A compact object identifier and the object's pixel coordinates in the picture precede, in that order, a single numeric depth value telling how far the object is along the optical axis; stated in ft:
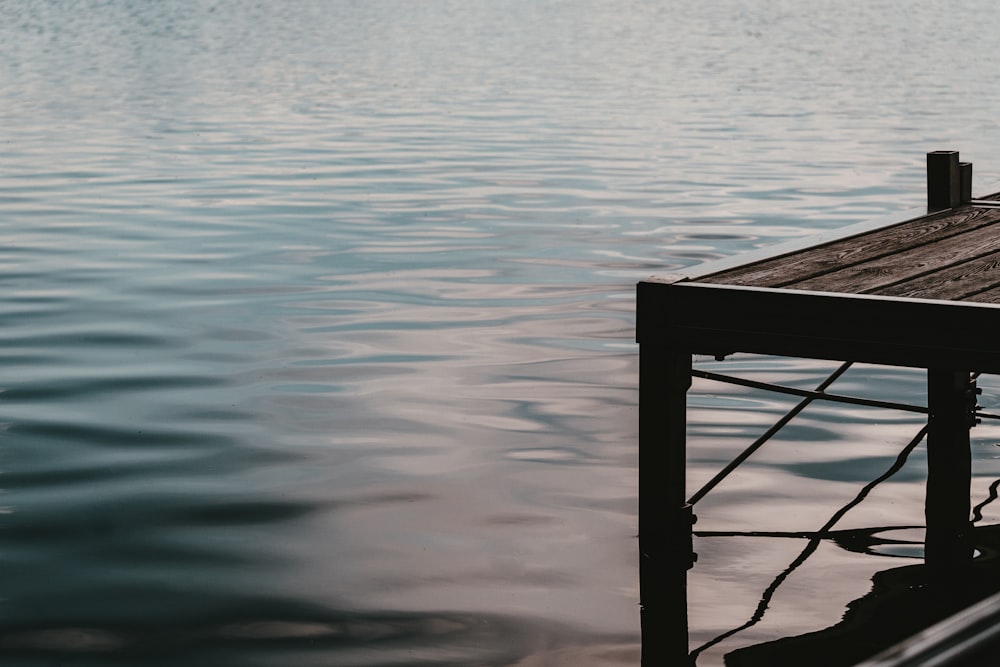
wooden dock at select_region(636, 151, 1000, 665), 25.99
